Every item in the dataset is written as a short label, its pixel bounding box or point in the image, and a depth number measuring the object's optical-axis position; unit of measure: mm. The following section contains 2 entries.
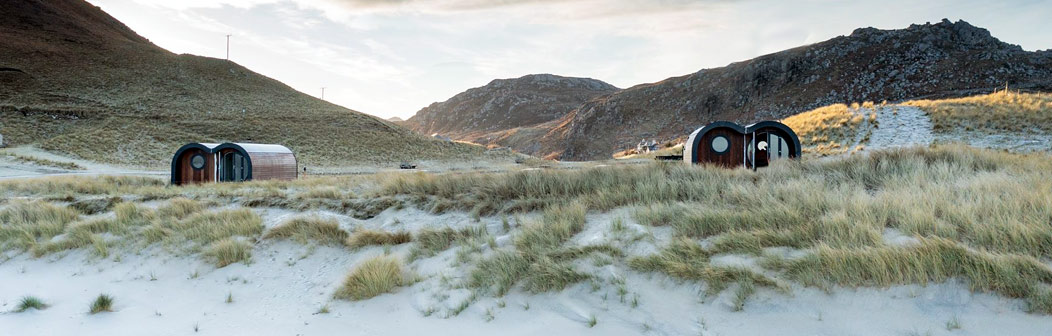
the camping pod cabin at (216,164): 22641
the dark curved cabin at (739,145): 20344
